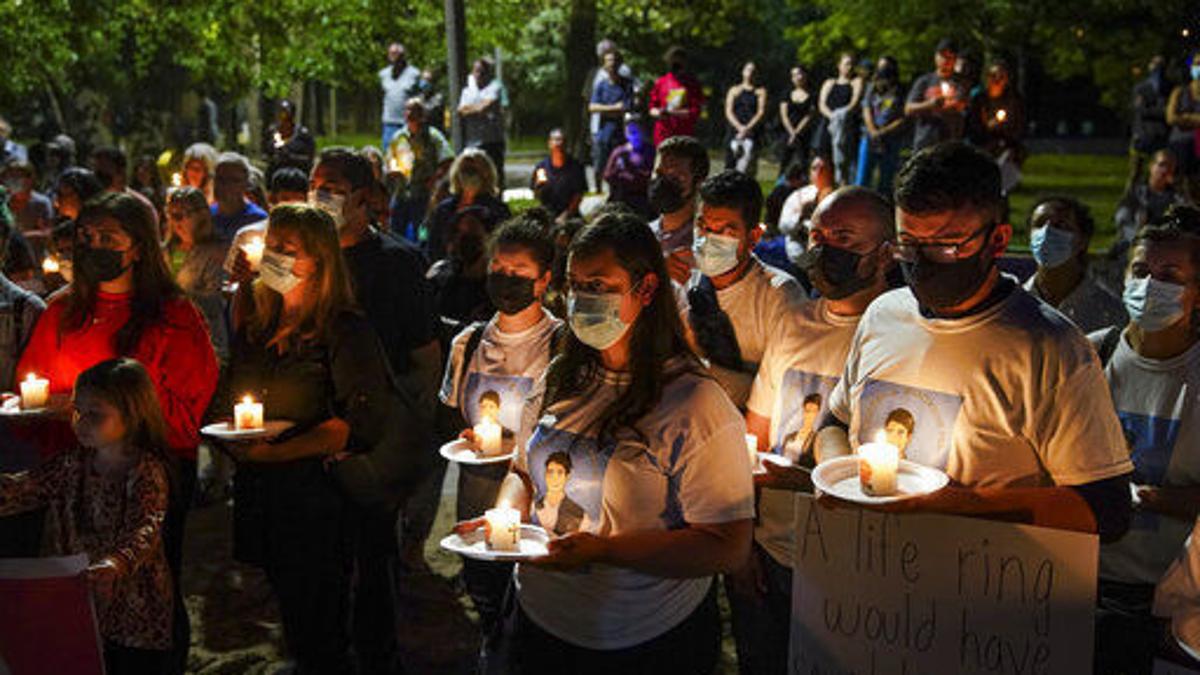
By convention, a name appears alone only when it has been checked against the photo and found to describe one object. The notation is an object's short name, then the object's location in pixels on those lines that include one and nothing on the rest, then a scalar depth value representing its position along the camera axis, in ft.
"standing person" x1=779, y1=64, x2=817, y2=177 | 63.41
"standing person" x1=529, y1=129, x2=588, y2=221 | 44.62
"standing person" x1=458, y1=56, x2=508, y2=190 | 54.65
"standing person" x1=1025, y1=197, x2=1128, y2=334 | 19.69
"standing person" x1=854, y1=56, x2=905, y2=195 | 53.93
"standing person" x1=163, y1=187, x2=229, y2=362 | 27.04
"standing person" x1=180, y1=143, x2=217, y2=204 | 35.88
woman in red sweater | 16.44
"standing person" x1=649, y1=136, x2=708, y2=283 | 20.30
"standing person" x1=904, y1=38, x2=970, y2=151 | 47.34
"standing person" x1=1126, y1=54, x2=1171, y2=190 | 53.83
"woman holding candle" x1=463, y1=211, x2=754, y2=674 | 10.84
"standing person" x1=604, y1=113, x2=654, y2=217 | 45.85
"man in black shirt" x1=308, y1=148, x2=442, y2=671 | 17.85
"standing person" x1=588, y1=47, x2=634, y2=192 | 55.88
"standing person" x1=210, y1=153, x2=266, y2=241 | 28.58
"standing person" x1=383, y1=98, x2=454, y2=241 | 44.80
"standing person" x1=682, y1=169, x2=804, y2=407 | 15.65
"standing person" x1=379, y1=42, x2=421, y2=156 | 57.11
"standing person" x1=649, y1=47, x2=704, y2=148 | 53.57
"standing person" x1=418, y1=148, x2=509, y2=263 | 29.30
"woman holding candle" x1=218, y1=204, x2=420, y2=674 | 15.69
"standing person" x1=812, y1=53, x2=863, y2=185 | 61.16
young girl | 14.98
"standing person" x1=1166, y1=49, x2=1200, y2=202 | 42.14
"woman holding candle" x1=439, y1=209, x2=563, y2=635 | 16.42
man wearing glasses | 10.13
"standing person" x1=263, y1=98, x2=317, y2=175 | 49.47
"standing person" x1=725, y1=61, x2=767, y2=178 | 60.95
